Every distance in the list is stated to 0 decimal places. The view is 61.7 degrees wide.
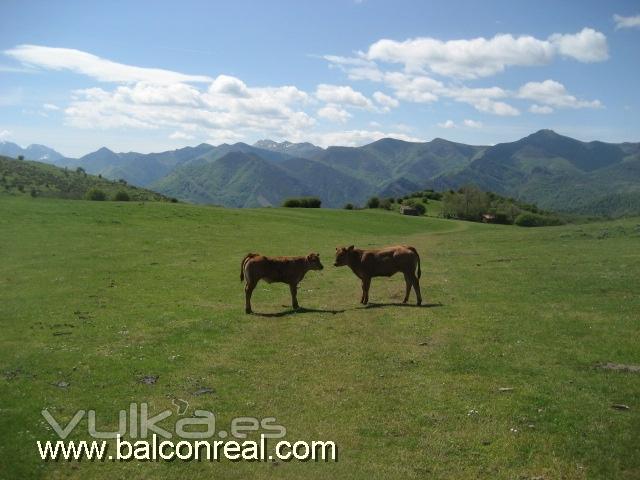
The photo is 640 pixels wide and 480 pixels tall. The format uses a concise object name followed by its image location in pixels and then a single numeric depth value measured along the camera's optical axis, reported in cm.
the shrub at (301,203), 10538
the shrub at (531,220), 12656
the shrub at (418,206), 12829
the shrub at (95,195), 8183
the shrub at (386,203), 13170
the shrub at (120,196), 8306
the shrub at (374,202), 13512
